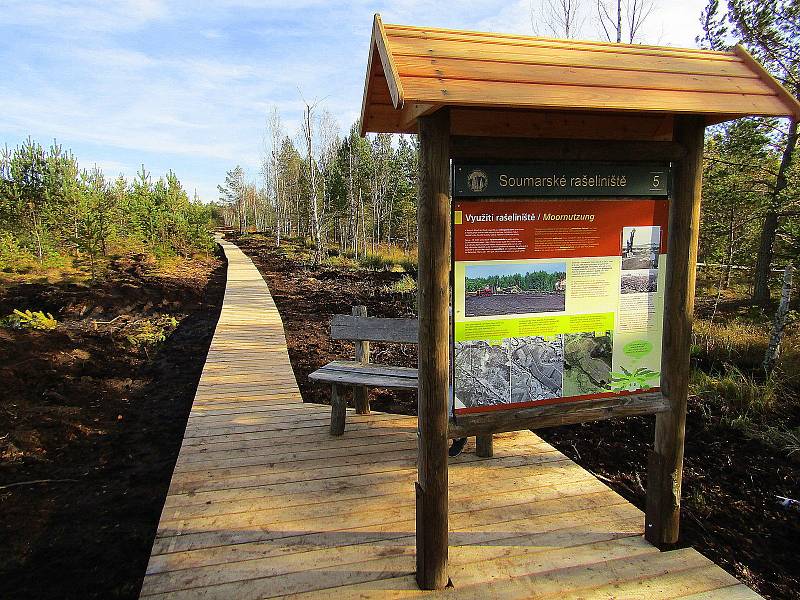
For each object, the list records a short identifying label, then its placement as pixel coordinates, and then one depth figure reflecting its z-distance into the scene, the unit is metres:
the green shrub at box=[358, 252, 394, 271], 18.59
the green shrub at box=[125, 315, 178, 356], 7.36
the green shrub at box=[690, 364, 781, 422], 4.52
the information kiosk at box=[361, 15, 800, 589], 2.04
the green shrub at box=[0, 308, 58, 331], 7.43
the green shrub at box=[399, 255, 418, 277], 17.20
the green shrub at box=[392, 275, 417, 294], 12.41
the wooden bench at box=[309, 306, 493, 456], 3.64
